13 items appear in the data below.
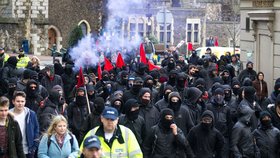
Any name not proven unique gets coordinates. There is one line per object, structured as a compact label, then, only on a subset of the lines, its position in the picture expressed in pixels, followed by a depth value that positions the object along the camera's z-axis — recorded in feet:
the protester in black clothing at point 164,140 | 39.40
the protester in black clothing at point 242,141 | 41.93
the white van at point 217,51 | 123.33
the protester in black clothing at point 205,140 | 41.34
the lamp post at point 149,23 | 173.00
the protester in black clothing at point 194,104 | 47.11
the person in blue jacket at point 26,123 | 38.47
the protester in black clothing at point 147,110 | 45.32
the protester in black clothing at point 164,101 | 47.65
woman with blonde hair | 33.63
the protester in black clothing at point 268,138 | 40.83
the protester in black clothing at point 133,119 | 42.09
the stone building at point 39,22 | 157.17
